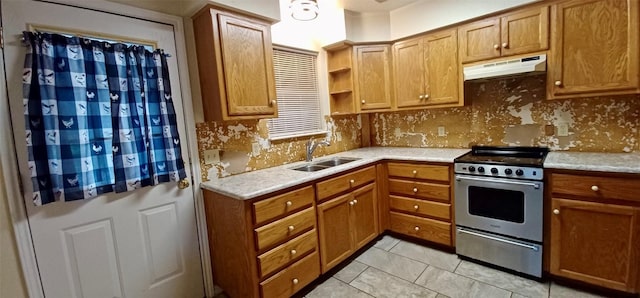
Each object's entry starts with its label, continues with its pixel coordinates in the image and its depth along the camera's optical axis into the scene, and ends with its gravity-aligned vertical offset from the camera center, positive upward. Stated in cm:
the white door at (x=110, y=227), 143 -57
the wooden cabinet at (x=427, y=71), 262 +42
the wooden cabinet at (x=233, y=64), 188 +45
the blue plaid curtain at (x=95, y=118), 143 +10
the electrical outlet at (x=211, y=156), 212 -22
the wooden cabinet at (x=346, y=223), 221 -92
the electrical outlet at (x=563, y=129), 237 -22
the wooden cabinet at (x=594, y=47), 190 +39
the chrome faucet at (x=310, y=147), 279 -26
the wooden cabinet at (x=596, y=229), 174 -85
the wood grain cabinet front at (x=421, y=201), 249 -83
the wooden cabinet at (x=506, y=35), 217 +61
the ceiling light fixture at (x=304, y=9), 213 +88
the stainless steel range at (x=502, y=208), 202 -79
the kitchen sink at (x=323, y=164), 263 -43
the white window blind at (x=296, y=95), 272 +29
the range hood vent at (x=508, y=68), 212 +32
